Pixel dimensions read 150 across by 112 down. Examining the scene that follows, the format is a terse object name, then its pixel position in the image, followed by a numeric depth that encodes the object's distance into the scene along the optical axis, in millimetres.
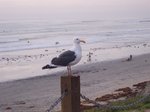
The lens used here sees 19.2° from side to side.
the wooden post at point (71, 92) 6604
